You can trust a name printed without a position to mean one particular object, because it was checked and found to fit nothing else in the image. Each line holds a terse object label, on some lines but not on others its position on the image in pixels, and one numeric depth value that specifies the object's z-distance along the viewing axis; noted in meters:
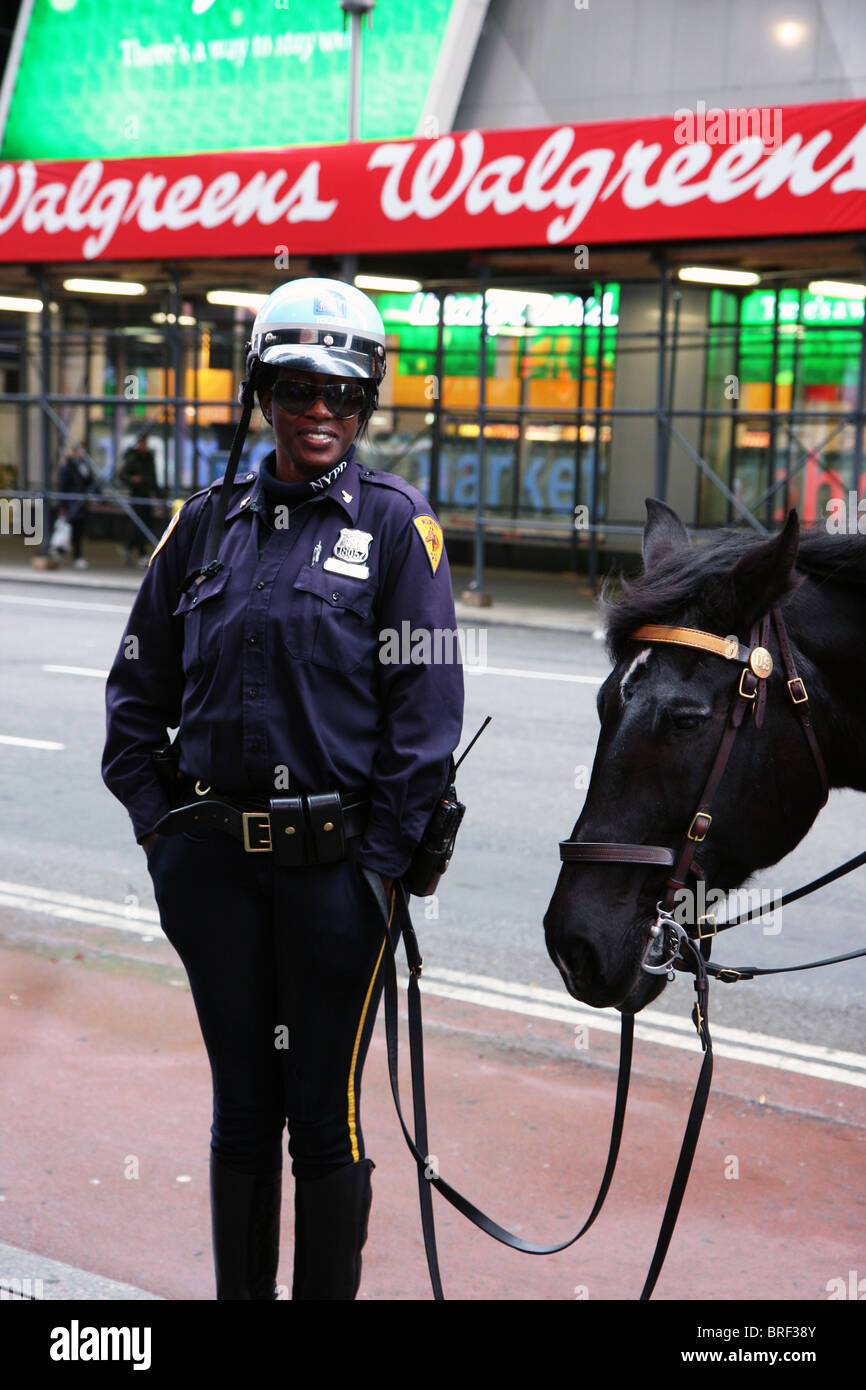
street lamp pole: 19.55
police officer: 2.77
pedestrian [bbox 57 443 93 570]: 22.84
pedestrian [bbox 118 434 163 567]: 23.09
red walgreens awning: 14.20
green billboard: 24.02
